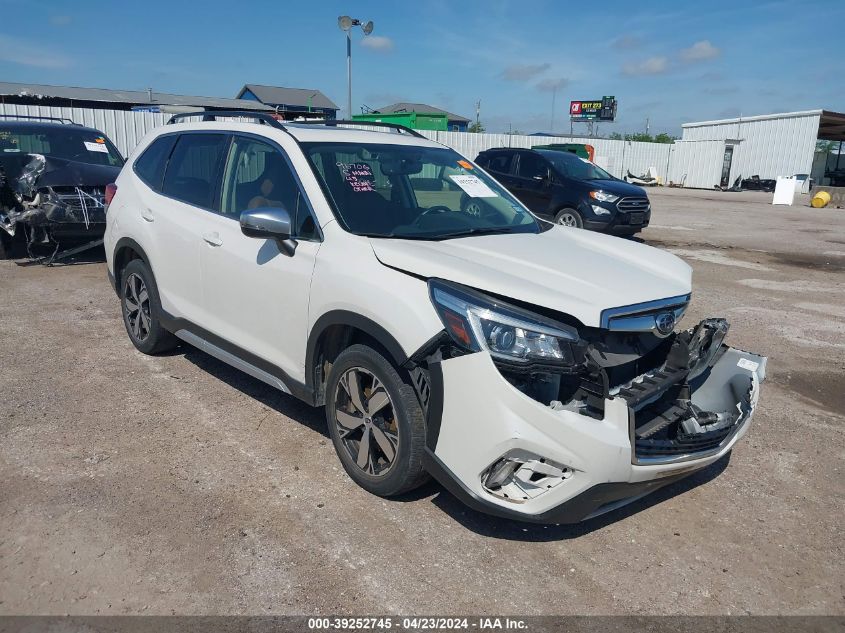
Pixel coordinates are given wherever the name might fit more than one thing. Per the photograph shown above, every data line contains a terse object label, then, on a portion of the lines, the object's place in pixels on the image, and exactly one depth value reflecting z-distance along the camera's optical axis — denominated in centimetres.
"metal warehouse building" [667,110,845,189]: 3853
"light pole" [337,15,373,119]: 1953
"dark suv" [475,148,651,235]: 1318
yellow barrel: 2606
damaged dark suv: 865
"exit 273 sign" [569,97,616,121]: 6166
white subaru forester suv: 285
